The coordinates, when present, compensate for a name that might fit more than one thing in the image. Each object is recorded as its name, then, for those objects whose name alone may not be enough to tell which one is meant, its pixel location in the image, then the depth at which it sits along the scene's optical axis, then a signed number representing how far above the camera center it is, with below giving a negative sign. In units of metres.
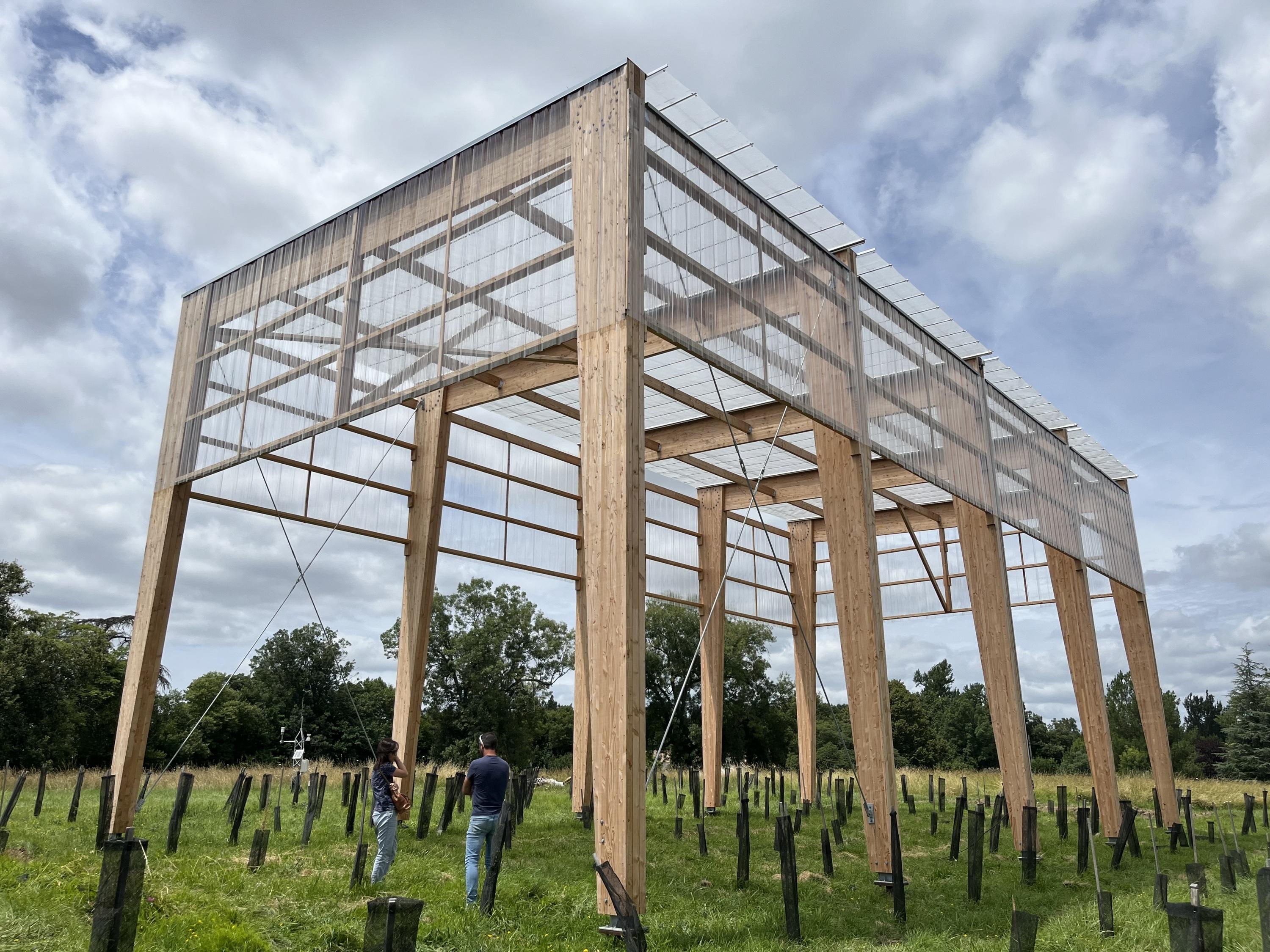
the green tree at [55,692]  30.52 +2.14
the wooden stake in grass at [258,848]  11.45 -1.10
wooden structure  10.75 +5.61
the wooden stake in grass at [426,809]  14.00 -0.78
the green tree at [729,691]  44.59 +2.95
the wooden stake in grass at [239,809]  13.47 -0.76
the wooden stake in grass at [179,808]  12.83 -0.71
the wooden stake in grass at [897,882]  11.20 -1.50
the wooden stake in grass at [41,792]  15.91 -0.60
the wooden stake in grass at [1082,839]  14.32 -1.32
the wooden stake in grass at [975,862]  12.17 -1.37
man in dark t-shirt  10.01 -0.44
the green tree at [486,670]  39.09 +3.48
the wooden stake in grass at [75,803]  15.62 -0.76
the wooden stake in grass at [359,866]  10.56 -1.20
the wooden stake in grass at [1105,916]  10.13 -1.70
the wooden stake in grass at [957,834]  14.99 -1.25
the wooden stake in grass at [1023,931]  7.65 -1.41
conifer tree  46.66 +1.21
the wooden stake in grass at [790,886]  9.78 -1.34
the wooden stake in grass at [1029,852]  13.83 -1.41
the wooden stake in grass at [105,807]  13.77 -0.73
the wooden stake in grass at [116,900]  6.35 -0.95
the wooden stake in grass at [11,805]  13.59 -0.68
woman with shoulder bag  10.76 -0.57
